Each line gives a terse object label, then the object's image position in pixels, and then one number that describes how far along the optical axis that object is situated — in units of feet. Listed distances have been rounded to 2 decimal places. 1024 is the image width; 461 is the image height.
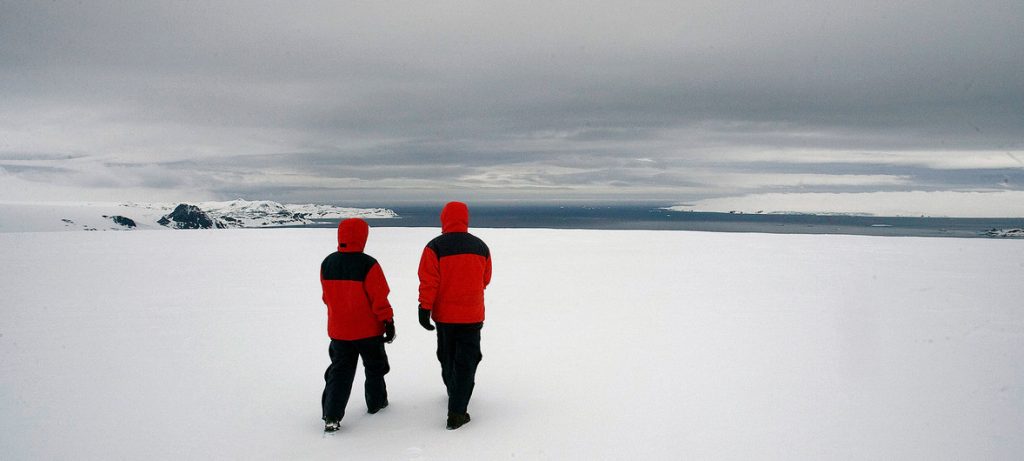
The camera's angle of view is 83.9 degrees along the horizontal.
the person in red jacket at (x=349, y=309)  14.80
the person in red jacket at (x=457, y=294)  15.29
